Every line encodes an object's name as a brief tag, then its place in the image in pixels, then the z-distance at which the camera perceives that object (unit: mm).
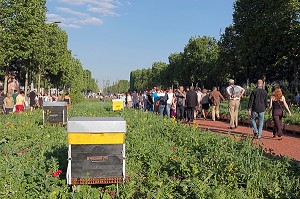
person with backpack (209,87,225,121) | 20503
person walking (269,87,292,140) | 12750
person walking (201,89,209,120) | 22266
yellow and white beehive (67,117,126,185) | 5801
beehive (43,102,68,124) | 14641
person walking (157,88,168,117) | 20434
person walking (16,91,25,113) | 21750
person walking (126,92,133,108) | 35022
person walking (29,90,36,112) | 28875
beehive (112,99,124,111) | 23405
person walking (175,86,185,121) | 19622
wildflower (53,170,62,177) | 5996
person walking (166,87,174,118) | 20125
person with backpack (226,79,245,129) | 15234
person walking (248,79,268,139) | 12383
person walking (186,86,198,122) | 17609
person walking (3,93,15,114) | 21078
